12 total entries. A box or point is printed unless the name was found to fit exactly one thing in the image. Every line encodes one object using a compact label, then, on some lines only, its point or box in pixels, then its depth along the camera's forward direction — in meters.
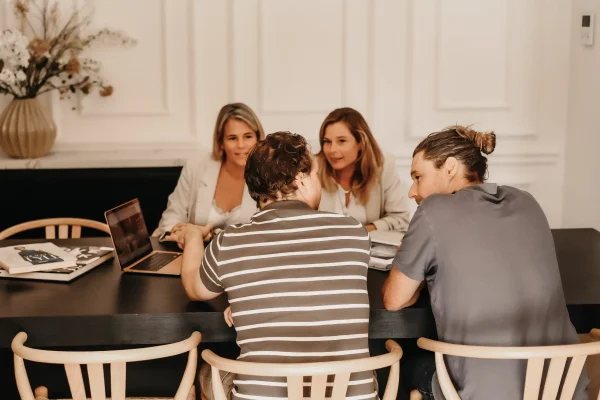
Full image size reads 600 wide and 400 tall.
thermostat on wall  3.56
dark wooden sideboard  3.58
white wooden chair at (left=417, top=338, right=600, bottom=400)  1.61
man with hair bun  1.78
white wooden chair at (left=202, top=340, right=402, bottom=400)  1.54
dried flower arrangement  3.49
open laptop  2.26
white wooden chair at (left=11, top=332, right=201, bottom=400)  1.59
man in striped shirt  1.69
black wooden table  1.89
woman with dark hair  3.08
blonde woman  3.07
